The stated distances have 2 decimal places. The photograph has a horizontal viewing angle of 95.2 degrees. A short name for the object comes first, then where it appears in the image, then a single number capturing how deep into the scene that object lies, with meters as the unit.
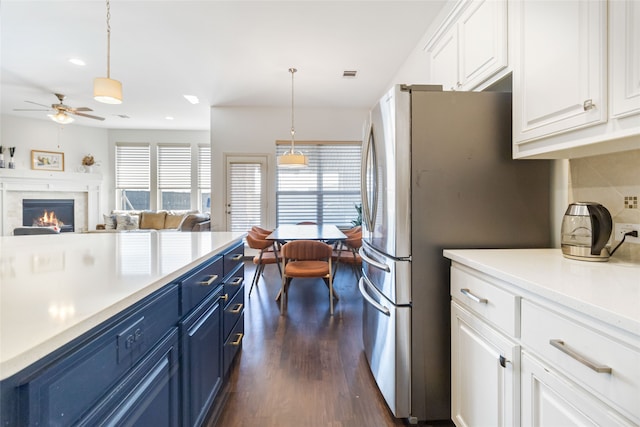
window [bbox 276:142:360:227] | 5.81
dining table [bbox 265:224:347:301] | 3.21
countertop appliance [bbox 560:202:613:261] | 1.15
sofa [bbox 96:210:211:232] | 6.61
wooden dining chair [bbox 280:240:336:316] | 2.78
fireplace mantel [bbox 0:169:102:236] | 6.00
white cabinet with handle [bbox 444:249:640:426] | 0.66
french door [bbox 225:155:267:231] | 5.66
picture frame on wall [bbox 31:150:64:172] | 6.32
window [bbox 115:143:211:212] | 7.32
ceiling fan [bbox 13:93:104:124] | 4.39
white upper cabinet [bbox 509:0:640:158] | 0.90
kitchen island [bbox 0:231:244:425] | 0.51
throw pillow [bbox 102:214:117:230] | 6.61
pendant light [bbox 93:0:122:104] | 2.40
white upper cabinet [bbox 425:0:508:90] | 1.44
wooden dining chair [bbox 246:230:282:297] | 3.50
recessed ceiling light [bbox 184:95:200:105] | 5.08
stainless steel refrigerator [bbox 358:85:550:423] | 1.45
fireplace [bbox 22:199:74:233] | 6.35
